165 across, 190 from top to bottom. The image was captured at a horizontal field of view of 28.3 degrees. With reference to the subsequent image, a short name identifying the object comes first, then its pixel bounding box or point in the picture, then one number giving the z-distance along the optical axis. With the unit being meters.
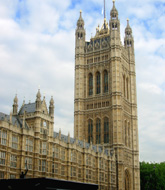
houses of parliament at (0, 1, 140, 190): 54.28
